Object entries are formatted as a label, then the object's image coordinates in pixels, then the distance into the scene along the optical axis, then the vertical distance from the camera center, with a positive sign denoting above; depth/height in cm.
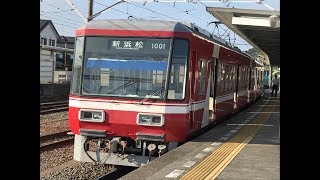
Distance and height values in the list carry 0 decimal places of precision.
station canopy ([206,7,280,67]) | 1152 +198
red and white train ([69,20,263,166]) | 806 -12
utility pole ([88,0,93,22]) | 2439 +411
